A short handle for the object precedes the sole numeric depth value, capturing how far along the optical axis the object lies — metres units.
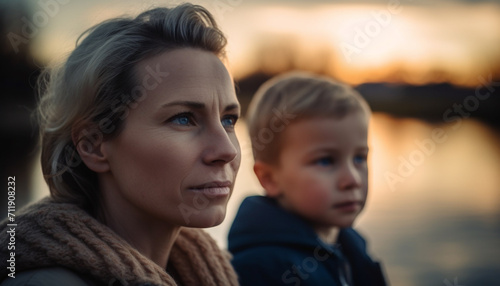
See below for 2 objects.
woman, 0.64
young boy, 0.94
